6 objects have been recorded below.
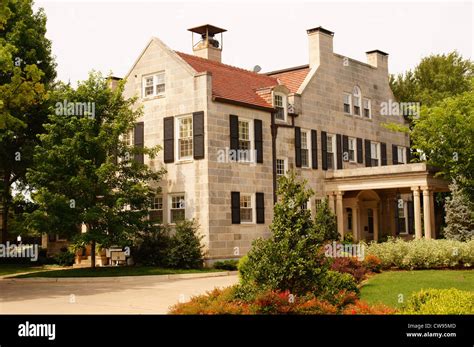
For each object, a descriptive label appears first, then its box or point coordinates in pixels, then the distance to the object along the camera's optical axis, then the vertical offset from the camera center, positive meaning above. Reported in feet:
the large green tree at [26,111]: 110.83 +22.88
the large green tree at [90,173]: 87.40 +8.79
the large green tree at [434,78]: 169.99 +42.23
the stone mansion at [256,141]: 98.58 +15.66
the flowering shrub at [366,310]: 39.42 -5.11
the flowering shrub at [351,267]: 65.98 -3.98
